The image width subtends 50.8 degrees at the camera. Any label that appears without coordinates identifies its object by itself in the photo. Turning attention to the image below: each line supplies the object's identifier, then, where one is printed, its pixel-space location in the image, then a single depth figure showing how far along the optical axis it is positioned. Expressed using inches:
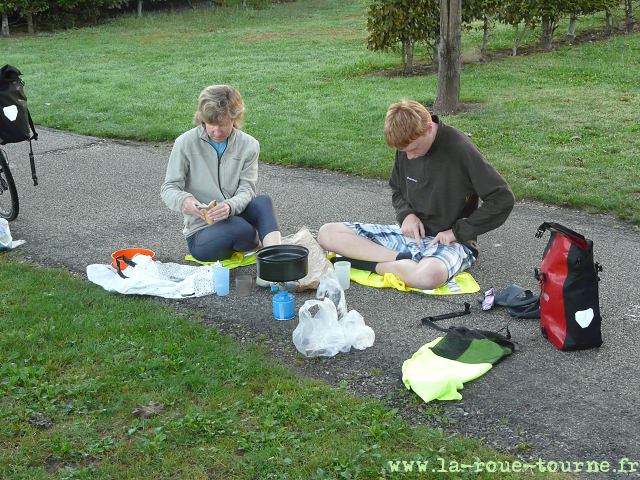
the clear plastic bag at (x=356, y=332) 152.5
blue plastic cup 182.9
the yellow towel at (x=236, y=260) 204.5
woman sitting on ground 193.8
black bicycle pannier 227.8
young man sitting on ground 175.0
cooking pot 166.7
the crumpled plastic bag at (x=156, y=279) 181.8
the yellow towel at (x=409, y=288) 181.6
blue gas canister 167.8
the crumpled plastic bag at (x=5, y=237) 215.3
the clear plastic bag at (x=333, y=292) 163.6
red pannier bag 142.2
